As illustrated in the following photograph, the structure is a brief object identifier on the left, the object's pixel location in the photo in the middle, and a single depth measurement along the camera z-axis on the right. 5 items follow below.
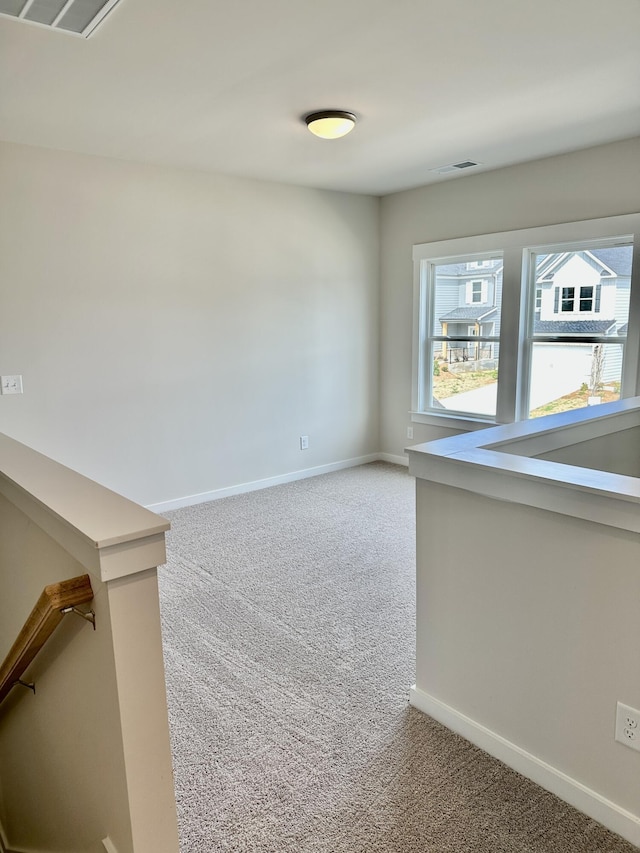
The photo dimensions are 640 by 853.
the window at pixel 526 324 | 4.20
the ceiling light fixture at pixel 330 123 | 3.16
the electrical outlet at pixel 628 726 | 1.61
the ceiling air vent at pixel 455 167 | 4.43
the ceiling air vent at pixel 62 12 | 2.02
